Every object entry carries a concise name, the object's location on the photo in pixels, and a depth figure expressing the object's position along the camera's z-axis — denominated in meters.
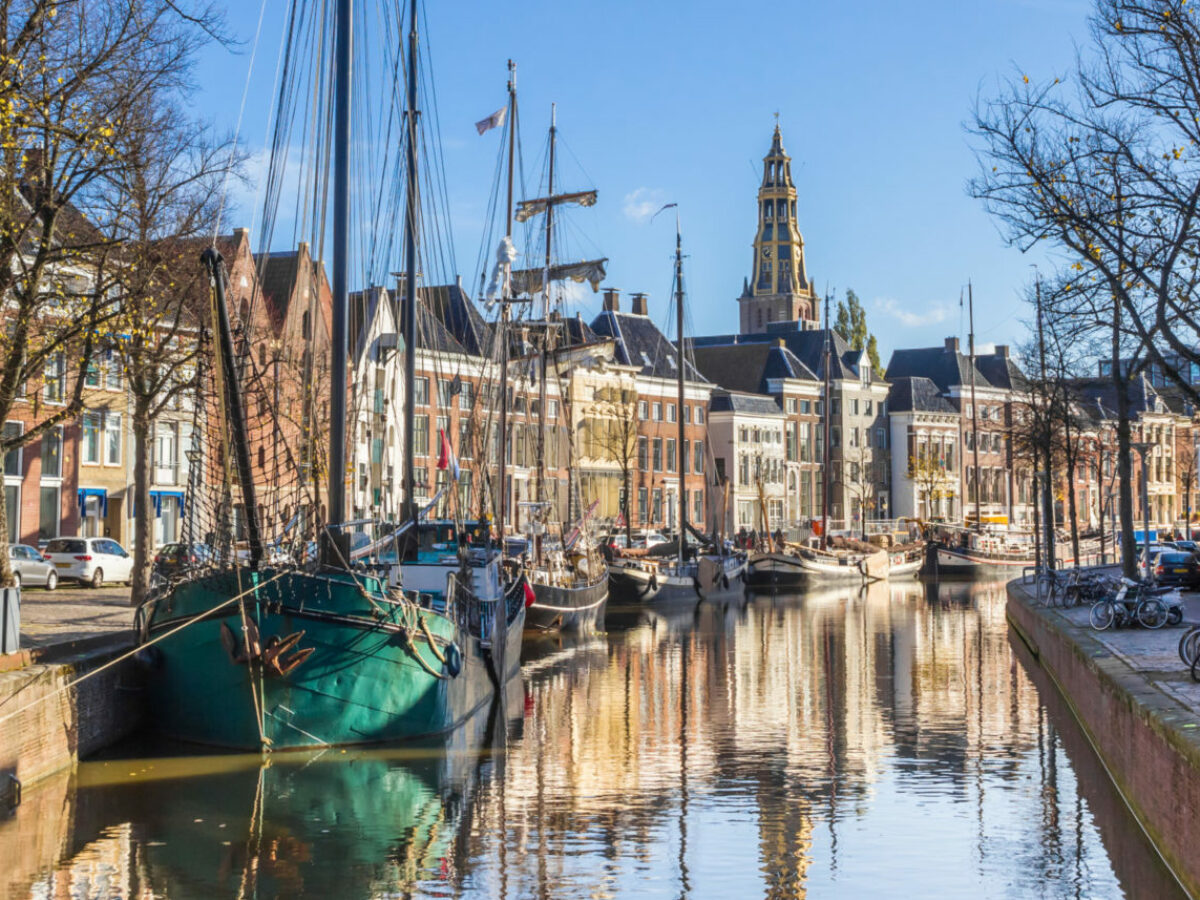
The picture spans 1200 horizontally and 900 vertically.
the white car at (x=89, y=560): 46.06
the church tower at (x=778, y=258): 171.75
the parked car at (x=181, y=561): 24.66
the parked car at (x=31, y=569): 42.91
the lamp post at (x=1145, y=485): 41.33
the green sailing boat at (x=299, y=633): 22.86
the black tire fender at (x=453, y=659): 25.92
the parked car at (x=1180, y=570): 48.06
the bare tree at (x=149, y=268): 26.88
